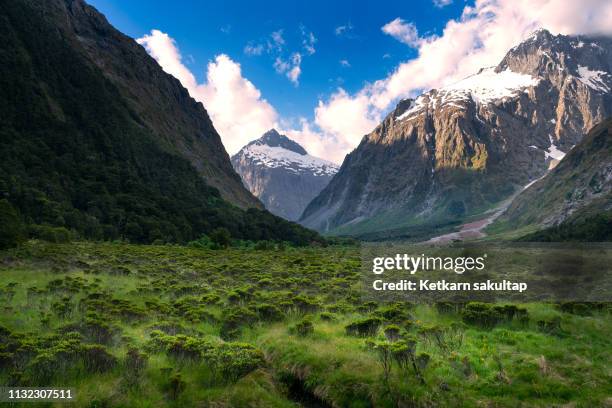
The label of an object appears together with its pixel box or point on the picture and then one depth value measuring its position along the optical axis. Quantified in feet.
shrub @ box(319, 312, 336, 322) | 75.27
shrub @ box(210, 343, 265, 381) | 52.37
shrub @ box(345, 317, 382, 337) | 66.98
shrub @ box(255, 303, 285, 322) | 77.10
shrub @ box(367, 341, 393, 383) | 52.47
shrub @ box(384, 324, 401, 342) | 63.41
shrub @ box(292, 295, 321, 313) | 82.02
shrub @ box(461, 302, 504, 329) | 71.05
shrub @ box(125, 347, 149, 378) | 48.91
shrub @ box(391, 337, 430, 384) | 53.41
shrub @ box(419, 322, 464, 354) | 60.64
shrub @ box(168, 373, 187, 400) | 46.80
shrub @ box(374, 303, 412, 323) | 73.46
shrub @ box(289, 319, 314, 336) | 67.15
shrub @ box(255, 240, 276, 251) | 268.52
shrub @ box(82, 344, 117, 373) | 49.44
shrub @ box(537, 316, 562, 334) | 66.59
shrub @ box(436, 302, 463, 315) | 78.95
